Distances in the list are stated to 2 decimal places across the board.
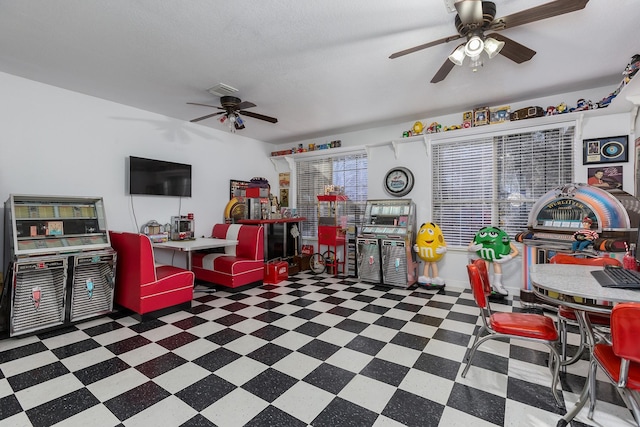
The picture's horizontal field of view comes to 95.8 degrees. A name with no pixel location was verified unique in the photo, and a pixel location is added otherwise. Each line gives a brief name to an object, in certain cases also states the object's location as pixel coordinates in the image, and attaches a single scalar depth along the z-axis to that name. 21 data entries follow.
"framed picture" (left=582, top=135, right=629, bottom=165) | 3.76
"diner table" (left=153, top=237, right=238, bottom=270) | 3.99
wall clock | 5.36
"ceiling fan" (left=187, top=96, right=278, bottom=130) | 4.10
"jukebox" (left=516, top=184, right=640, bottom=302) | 3.02
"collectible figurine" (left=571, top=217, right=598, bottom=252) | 3.08
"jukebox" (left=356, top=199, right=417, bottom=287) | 4.87
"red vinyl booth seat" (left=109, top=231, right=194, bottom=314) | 3.49
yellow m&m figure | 4.72
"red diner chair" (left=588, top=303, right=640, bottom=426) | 1.33
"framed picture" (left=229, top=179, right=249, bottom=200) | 6.23
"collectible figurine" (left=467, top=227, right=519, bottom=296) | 4.20
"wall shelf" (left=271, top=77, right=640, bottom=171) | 3.32
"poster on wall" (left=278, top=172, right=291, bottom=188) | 7.05
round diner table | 1.60
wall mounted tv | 4.57
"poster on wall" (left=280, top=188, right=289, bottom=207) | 7.08
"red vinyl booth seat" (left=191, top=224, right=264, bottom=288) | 4.66
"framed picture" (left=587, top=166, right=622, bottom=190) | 3.80
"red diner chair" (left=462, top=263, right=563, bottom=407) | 2.06
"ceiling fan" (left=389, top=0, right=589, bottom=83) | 1.98
